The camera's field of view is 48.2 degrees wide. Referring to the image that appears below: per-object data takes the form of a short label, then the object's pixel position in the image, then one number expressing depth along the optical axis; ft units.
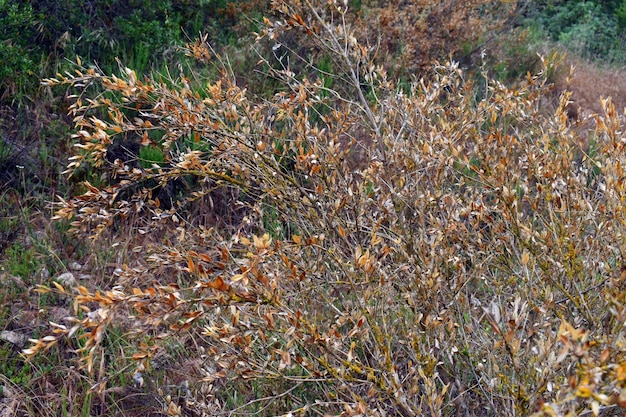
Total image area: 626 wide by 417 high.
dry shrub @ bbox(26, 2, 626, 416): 6.48
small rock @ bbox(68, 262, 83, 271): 12.62
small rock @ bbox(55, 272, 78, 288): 11.93
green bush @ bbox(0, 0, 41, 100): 14.83
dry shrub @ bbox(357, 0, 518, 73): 19.22
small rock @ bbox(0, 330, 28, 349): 10.95
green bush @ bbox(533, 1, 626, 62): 30.66
